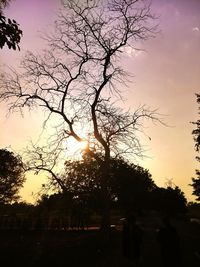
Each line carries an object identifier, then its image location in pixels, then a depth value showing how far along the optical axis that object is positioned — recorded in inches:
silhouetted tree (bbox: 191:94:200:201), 1114.0
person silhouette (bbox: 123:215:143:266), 287.3
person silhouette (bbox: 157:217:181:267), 277.4
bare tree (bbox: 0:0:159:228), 539.2
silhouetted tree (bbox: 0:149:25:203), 1366.6
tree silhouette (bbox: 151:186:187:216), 2061.3
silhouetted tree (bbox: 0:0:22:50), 150.5
